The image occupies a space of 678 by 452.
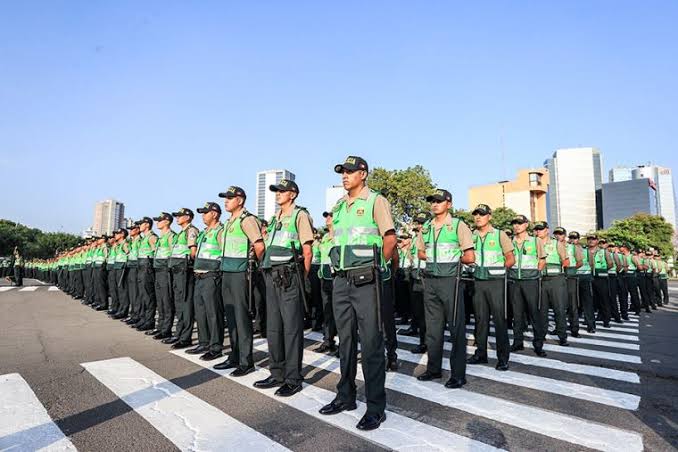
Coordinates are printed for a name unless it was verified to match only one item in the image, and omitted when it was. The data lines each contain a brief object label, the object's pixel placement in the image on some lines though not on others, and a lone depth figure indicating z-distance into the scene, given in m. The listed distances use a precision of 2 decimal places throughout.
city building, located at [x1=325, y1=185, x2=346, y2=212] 111.62
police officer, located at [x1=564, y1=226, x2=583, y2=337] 8.35
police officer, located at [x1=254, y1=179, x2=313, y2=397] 4.43
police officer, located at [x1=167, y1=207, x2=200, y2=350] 6.80
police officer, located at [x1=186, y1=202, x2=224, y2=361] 5.83
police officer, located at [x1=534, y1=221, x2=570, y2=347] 7.21
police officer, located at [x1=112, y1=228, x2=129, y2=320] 9.84
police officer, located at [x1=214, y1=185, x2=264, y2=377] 5.23
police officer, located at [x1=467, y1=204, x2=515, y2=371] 5.71
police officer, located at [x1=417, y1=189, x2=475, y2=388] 4.80
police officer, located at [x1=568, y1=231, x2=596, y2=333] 9.06
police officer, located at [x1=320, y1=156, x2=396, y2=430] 3.60
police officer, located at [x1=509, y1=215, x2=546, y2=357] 6.59
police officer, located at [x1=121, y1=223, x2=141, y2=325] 8.91
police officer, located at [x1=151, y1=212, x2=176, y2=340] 7.50
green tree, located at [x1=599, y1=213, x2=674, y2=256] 57.31
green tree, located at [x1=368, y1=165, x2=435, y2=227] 34.75
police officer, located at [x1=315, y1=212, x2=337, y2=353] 6.70
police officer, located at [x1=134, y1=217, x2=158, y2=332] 8.38
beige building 86.81
